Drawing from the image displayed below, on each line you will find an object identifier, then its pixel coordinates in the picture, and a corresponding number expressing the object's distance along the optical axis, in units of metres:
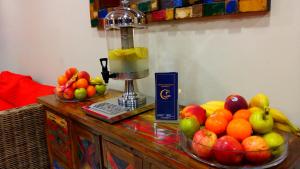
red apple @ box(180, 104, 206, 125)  0.83
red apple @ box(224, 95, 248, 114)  0.83
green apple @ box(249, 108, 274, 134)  0.70
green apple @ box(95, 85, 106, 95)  1.44
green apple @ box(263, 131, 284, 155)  0.68
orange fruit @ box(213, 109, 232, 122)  0.77
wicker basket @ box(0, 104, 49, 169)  1.60
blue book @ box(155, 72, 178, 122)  1.00
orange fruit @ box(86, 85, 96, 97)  1.39
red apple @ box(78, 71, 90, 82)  1.39
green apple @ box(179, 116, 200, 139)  0.76
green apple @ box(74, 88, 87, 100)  1.35
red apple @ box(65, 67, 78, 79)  1.43
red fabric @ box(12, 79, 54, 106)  2.24
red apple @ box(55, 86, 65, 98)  1.38
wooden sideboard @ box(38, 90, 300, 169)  0.80
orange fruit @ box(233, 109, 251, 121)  0.75
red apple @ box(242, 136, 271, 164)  0.66
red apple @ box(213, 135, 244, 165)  0.66
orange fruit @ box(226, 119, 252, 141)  0.70
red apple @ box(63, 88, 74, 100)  1.36
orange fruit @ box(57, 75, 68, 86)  1.42
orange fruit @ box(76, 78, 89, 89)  1.37
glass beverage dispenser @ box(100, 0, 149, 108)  1.13
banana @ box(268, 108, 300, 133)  0.78
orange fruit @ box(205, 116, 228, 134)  0.74
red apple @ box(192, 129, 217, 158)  0.70
